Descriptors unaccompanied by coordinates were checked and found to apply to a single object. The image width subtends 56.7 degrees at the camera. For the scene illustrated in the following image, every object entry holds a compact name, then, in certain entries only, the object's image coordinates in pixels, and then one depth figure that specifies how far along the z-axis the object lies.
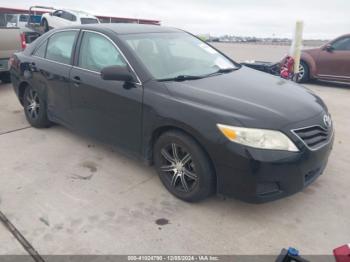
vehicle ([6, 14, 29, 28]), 21.07
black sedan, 2.55
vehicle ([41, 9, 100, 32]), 17.28
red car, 8.30
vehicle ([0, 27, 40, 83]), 6.97
